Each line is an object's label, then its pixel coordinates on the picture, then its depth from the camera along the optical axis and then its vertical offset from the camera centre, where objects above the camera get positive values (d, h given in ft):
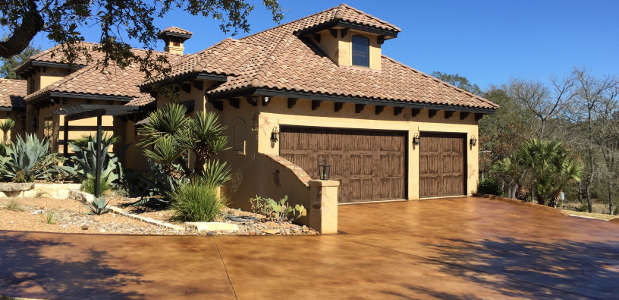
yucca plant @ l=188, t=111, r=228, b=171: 39.06 +1.68
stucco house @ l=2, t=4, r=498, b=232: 44.19 +5.20
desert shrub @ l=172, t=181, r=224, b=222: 35.17 -3.48
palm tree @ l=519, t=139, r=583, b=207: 55.36 -1.18
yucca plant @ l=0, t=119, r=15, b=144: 80.89 +5.47
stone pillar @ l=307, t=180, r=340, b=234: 34.60 -3.55
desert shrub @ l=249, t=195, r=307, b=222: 36.88 -4.20
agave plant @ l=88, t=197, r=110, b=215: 38.60 -3.98
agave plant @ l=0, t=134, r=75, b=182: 49.76 -0.78
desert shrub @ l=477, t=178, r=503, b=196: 62.03 -3.85
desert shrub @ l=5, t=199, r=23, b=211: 38.70 -4.04
